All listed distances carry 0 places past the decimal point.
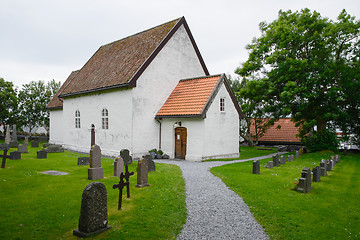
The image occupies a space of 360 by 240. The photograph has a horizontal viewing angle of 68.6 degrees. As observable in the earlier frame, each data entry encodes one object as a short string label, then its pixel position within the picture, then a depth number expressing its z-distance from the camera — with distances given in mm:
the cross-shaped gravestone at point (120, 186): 7559
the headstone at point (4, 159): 13900
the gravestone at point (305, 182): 9923
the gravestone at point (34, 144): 27452
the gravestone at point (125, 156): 15286
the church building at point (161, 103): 19125
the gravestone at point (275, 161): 16109
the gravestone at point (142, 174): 10227
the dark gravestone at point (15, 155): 17220
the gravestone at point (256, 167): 13492
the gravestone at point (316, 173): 11875
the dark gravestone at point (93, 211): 5758
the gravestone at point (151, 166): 13609
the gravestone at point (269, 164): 15508
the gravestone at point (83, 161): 15758
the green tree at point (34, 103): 39188
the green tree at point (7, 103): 35562
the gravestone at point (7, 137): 28259
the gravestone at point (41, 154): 18280
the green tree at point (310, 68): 22500
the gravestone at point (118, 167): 12328
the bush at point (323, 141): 23722
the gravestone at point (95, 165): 11480
